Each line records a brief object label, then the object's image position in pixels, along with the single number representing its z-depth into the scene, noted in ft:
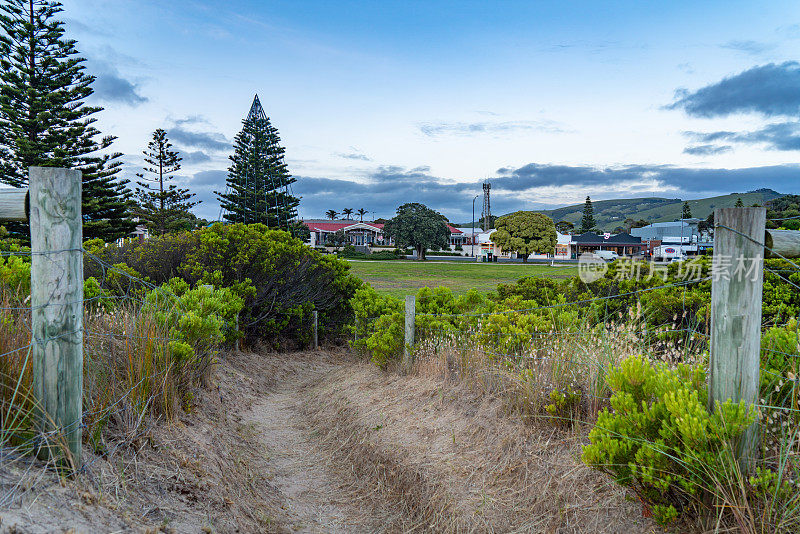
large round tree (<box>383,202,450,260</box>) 195.62
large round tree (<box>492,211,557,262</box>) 191.21
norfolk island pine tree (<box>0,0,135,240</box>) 81.10
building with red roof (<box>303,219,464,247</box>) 256.93
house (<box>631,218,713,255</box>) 227.03
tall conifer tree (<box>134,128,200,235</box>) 122.11
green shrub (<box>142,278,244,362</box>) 15.30
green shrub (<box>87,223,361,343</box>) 31.53
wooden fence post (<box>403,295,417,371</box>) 22.43
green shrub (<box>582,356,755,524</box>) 8.11
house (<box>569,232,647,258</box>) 245.04
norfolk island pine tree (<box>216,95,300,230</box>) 119.44
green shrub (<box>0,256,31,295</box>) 18.94
